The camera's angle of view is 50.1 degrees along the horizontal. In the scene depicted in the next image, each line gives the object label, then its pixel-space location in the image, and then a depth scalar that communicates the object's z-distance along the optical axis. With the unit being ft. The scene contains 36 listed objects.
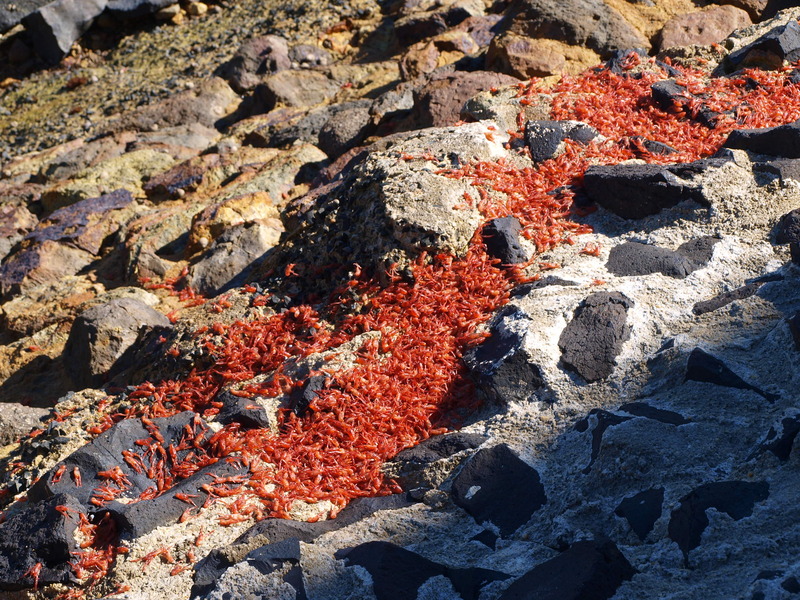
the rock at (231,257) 28.86
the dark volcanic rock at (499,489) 15.60
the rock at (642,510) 13.87
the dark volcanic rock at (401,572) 14.20
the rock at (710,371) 15.98
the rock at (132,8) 64.03
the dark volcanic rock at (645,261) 20.10
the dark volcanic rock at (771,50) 28.94
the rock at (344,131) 37.40
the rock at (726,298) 18.59
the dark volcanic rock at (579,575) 12.60
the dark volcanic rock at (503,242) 21.94
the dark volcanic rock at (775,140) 22.68
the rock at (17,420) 24.09
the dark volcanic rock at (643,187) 22.04
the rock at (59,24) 64.34
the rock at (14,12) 67.05
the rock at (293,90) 46.50
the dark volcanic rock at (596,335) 17.94
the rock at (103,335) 26.18
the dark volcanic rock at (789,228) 19.93
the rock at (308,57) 52.31
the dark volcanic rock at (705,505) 13.17
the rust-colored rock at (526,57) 33.17
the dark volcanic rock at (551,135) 25.67
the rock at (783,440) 13.92
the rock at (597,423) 15.87
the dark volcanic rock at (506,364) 18.04
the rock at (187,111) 49.21
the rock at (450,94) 31.55
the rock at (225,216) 32.27
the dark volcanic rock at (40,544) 17.29
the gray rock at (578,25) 34.35
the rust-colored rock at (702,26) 33.83
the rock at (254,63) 51.75
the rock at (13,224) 41.39
